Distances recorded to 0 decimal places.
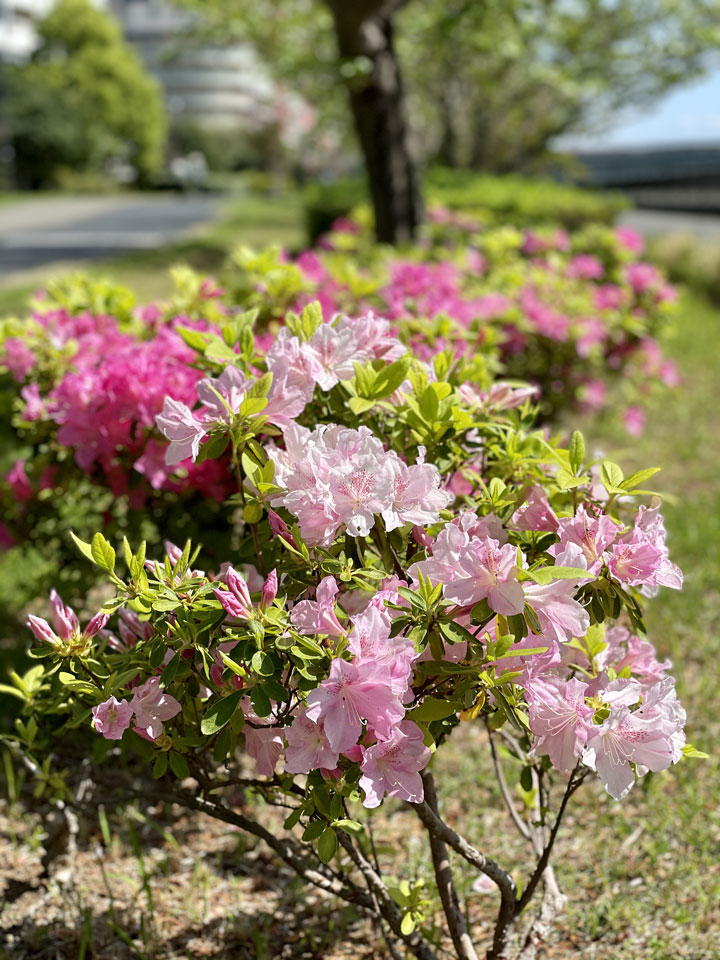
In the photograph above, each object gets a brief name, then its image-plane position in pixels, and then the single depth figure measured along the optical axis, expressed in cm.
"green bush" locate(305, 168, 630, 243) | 1098
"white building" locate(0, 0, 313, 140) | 9588
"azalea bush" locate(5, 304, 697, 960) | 132
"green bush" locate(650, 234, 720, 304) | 1238
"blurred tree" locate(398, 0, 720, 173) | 859
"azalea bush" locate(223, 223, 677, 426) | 279
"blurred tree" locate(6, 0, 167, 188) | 4184
